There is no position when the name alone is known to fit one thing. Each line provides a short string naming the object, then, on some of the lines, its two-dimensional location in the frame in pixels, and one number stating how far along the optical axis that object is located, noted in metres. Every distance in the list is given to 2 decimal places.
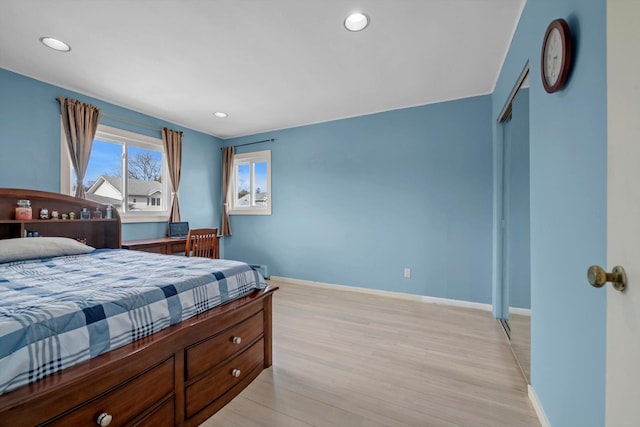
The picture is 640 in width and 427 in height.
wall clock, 1.09
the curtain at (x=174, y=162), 3.89
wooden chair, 3.23
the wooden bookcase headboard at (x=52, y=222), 2.37
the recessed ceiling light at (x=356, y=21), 1.85
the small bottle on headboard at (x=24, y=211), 2.40
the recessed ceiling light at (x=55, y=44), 2.08
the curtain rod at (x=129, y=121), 3.23
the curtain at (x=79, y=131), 2.84
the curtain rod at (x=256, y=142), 4.42
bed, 0.89
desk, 3.09
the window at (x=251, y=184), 4.52
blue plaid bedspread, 0.88
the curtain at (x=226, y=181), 4.73
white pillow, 1.95
